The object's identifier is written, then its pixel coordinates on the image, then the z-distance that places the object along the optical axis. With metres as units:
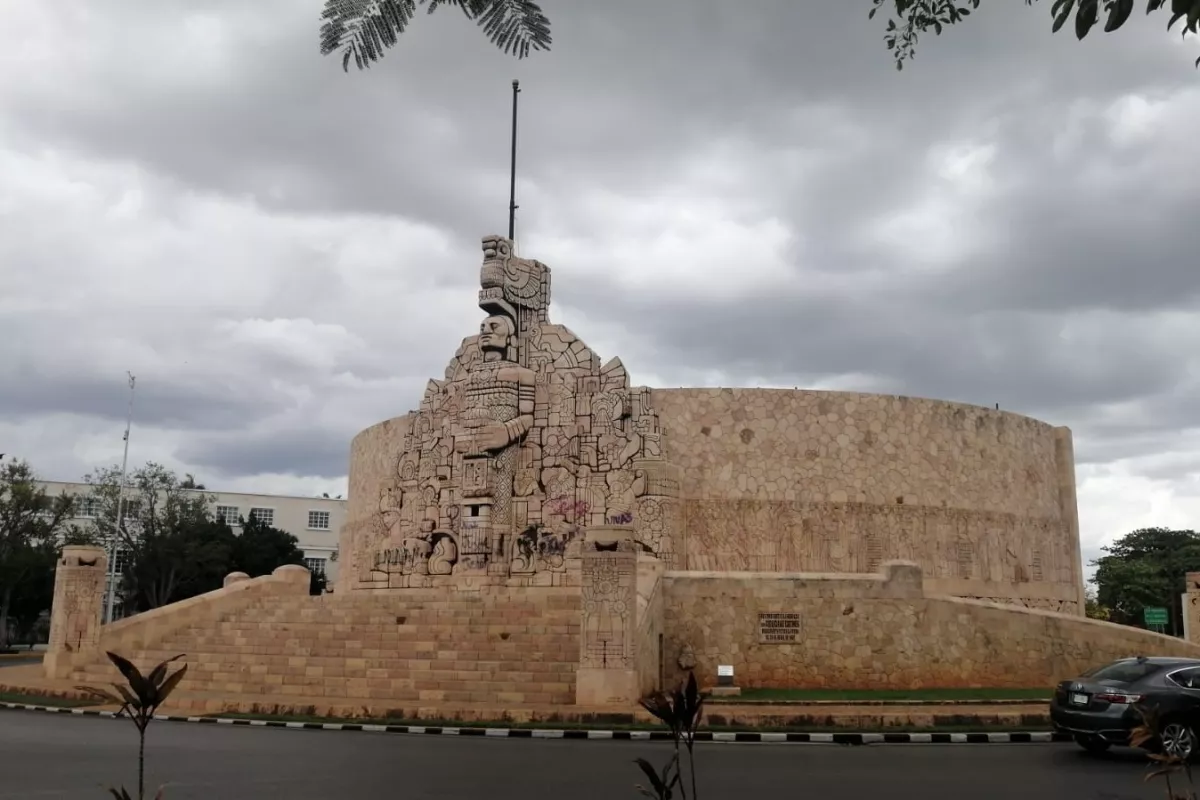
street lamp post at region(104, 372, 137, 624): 32.78
